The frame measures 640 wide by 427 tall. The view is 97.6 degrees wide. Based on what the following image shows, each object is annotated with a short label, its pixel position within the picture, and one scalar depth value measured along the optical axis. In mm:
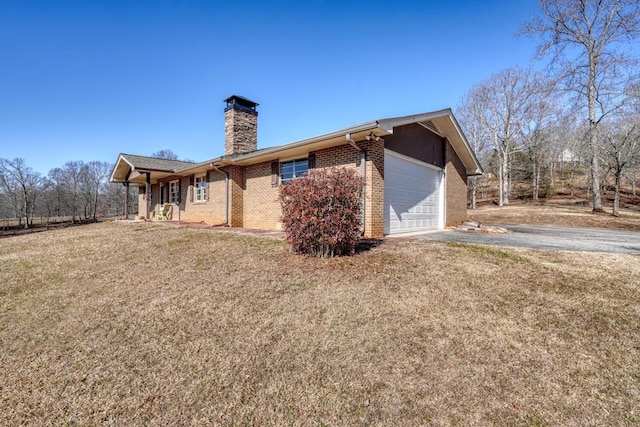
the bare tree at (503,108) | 23828
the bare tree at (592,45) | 16094
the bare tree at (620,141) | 16016
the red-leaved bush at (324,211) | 5430
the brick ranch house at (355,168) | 8000
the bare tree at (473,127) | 26109
